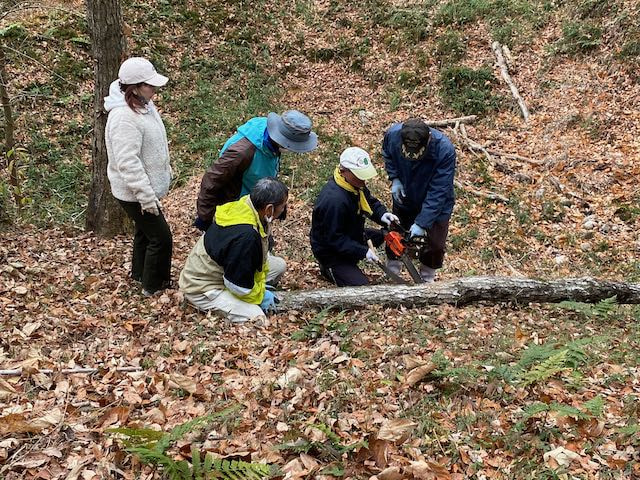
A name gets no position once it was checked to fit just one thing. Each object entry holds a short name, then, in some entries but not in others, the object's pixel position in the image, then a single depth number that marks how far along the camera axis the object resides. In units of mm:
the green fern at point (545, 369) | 3766
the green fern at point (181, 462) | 2770
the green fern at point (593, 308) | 5562
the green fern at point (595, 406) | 3406
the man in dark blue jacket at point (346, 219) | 5742
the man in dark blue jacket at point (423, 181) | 6004
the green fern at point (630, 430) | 3209
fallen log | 5551
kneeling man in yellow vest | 4766
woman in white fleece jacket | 4738
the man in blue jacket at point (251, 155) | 5168
